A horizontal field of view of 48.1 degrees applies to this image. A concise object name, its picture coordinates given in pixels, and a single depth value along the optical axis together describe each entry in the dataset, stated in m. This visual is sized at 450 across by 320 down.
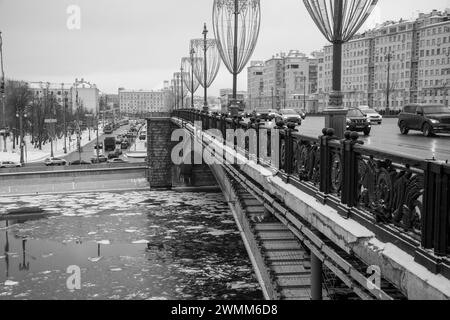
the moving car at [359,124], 20.28
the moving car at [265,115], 36.38
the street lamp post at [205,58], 30.77
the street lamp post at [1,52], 52.39
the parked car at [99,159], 63.35
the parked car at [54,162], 57.50
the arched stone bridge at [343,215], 4.41
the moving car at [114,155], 69.69
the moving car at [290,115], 29.37
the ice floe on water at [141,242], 24.36
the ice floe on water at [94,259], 21.15
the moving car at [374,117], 30.38
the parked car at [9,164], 55.50
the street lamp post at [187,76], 43.37
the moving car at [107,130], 112.94
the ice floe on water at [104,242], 24.12
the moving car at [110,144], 79.62
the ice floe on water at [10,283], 17.97
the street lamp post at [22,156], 57.21
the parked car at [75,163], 59.41
